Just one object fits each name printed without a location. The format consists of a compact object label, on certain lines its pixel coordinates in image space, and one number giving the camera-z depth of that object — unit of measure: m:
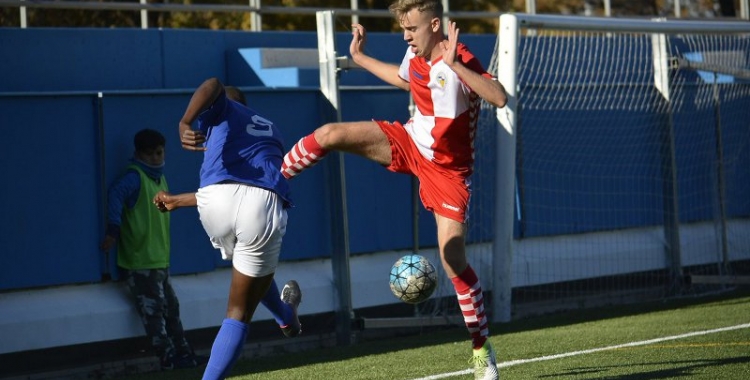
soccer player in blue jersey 13.16
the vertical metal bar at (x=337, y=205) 22.56
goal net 26.11
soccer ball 17.28
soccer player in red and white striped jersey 15.43
